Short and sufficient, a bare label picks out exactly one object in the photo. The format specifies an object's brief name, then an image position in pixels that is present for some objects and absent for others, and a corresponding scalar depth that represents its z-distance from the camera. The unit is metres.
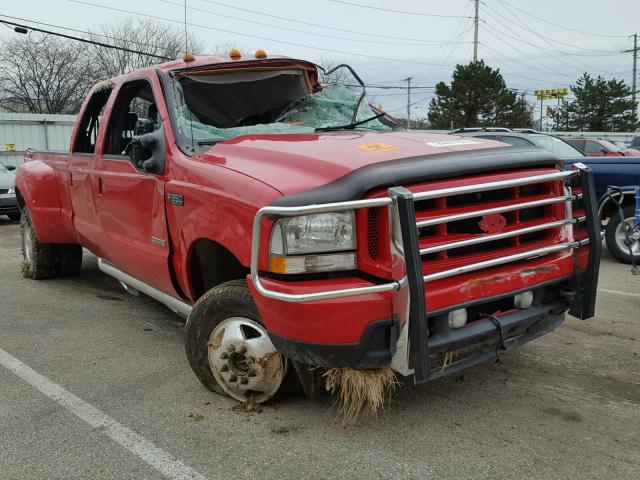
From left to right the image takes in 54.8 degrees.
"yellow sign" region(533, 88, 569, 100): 70.88
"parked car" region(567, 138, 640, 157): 17.08
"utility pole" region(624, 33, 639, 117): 68.03
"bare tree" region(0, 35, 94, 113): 43.00
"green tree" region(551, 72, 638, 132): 49.76
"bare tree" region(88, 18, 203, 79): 43.97
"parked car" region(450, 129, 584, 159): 9.80
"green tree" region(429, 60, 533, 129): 43.69
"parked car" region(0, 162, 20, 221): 12.57
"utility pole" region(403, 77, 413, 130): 68.69
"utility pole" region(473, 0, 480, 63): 48.84
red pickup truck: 2.70
